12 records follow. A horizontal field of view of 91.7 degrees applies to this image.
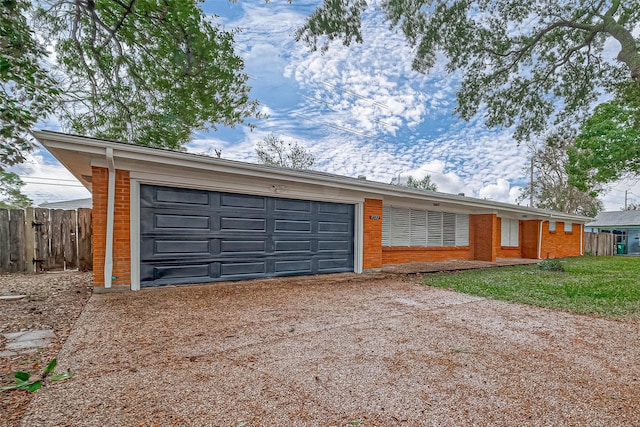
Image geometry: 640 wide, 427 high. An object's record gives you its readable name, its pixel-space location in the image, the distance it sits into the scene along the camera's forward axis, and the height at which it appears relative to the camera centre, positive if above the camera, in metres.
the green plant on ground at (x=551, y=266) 10.40 -1.72
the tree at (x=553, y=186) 26.36 +2.54
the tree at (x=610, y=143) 12.59 +3.07
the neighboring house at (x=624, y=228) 25.59 -1.09
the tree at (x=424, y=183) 40.13 +3.92
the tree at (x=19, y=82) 4.63 +2.11
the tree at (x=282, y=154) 22.86 +4.36
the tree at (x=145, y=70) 7.10 +3.75
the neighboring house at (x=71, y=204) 16.20 +0.21
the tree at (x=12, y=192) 22.28 +1.14
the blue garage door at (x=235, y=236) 6.04 -0.58
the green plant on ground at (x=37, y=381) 2.13 -1.31
